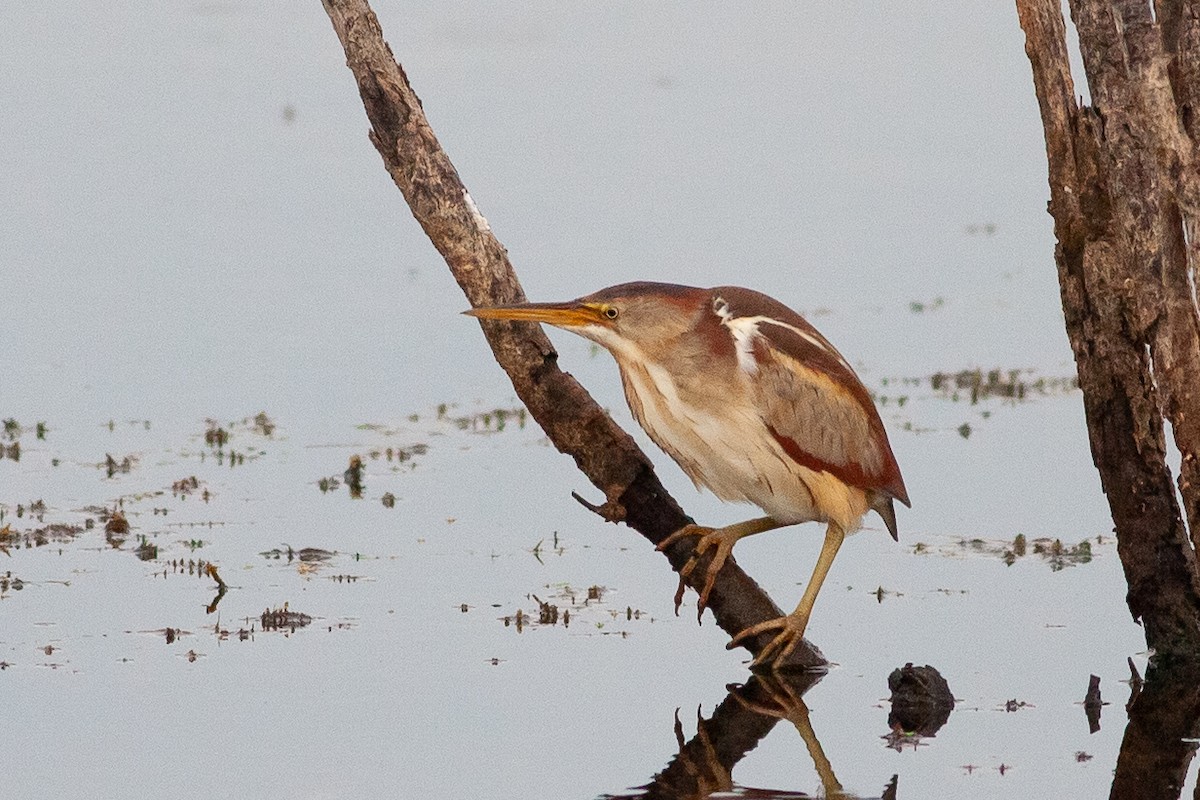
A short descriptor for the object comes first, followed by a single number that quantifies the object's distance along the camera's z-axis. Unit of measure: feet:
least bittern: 38.63
